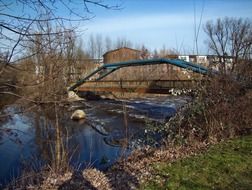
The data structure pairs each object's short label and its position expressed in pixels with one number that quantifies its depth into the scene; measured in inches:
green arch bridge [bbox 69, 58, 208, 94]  646.2
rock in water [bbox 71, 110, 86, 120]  592.2
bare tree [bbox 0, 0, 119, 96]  100.0
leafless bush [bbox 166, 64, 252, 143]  232.4
